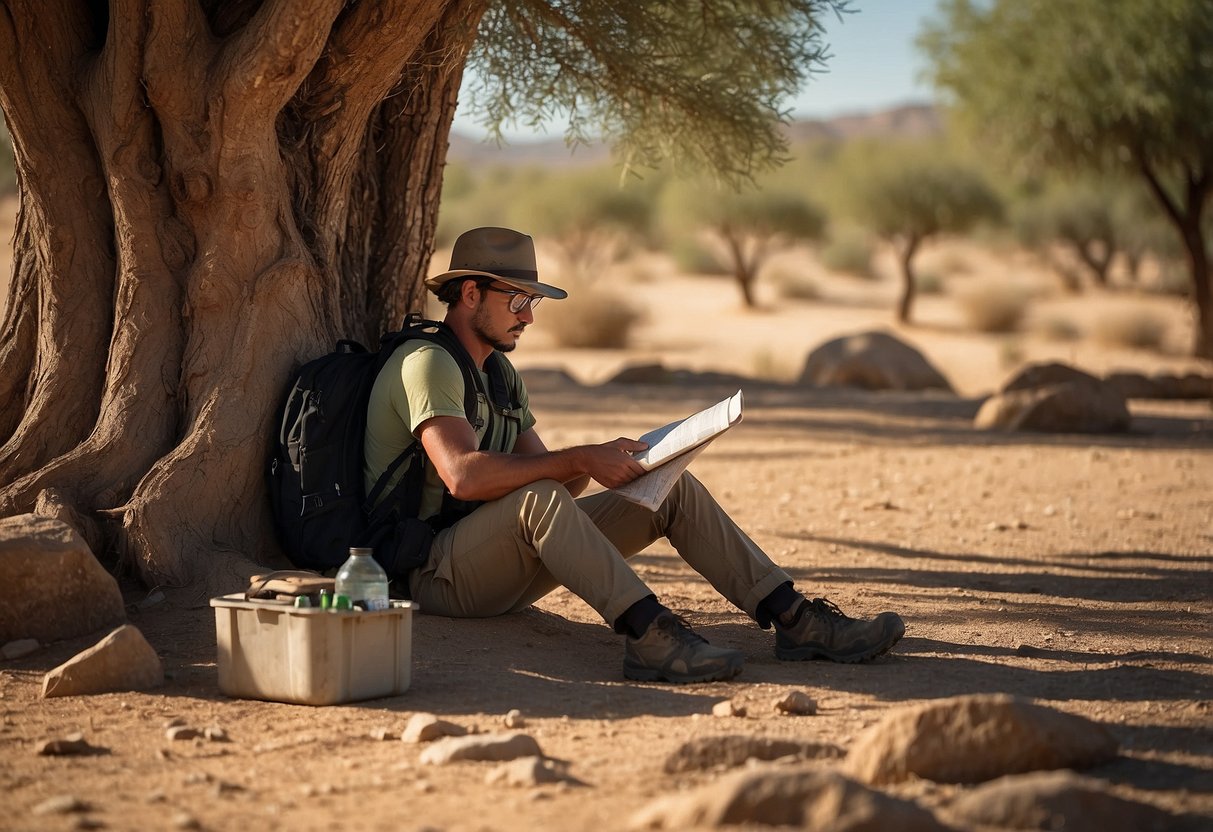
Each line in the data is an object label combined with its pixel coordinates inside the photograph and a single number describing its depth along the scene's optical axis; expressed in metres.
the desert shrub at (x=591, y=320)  23.84
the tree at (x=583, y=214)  43.91
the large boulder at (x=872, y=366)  17.22
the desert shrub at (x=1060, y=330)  29.61
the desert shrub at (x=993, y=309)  31.41
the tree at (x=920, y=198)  34.97
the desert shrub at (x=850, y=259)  48.91
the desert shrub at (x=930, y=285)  43.06
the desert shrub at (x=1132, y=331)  26.17
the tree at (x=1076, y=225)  44.12
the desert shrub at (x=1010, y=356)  23.19
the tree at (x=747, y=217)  37.41
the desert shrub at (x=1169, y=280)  39.19
